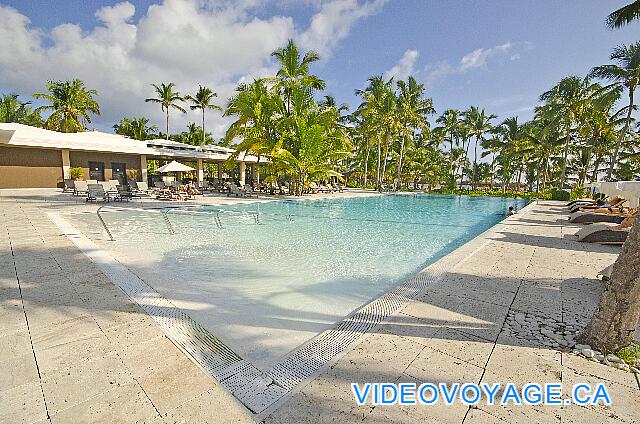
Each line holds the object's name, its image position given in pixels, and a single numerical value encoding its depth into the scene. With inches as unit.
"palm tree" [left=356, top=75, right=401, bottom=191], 1198.3
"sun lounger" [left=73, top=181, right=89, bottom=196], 627.1
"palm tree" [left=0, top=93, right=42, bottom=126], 1305.4
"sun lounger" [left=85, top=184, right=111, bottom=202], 548.1
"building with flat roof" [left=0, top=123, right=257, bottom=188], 749.3
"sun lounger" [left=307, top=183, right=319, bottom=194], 1004.1
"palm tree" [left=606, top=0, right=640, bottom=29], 224.7
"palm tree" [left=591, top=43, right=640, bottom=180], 766.5
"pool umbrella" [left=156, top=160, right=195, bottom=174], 772.9
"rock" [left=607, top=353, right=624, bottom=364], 104.7
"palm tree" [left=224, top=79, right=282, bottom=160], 771.4
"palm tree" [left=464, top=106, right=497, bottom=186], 1504.7
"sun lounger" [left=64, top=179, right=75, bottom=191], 732.0
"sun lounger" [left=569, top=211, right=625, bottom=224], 392.8
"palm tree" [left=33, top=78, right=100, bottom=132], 1040.8
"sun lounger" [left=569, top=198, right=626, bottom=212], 543.8
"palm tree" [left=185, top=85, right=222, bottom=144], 1397.6
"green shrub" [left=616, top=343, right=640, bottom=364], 105.5
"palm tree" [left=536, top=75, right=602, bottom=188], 983.6
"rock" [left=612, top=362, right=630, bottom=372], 101.0
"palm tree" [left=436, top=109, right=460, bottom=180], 1721.2
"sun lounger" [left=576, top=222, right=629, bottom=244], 297.0
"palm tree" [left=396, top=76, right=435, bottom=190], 1269.7
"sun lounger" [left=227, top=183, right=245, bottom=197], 810.2
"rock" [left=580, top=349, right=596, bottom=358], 107.5
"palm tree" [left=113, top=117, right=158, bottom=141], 1432.5
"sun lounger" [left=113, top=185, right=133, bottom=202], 593.3
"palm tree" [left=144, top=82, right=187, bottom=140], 1380.4
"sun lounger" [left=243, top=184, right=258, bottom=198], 812.4
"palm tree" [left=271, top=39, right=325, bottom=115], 781.9
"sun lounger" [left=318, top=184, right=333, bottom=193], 1053.2
